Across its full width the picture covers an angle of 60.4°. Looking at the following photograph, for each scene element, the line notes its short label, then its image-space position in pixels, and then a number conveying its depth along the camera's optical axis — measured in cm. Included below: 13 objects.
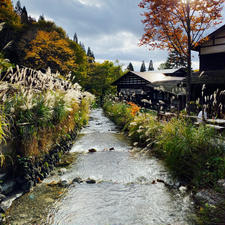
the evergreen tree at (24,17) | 3649
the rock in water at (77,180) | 446
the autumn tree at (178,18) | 841
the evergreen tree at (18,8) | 5155
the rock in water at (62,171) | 494
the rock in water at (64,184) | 425
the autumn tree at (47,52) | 2256
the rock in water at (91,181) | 446
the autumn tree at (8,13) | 2390
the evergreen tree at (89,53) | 7419
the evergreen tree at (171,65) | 5652
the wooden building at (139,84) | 2298
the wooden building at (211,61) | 1111
